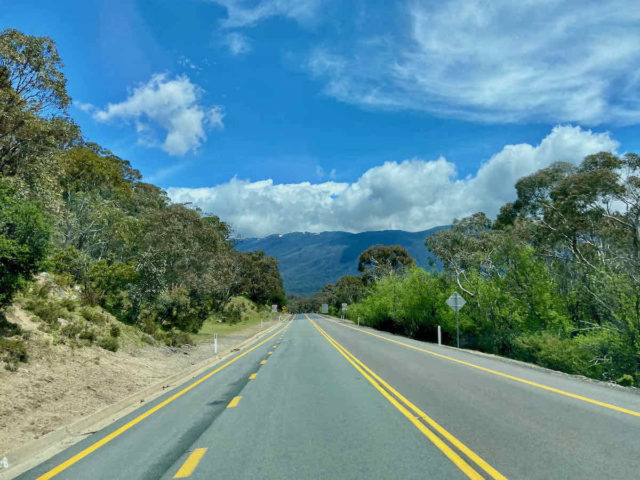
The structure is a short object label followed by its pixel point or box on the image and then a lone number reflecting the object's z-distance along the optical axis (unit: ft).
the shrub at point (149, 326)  75.37
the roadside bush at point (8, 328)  40.77
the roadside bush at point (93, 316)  58.40
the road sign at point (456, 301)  86.74
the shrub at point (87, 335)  50.49
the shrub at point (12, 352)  35.50
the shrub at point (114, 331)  57.62
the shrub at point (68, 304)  58.34
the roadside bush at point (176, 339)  74.18
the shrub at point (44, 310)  49.11
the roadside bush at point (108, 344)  52.38
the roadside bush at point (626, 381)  52.74
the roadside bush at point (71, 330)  48.70
